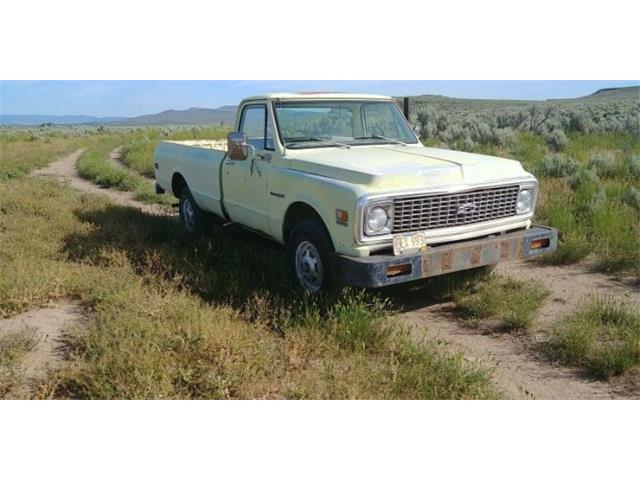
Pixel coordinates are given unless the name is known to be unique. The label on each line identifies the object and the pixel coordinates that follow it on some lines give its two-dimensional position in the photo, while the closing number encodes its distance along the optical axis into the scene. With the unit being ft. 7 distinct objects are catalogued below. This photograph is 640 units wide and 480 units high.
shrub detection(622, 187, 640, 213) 27.40
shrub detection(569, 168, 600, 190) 31.82
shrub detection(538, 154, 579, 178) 36.58
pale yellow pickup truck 14.73
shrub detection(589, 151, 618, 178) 36.06
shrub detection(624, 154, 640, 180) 34.86
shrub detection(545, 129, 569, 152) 53.42
